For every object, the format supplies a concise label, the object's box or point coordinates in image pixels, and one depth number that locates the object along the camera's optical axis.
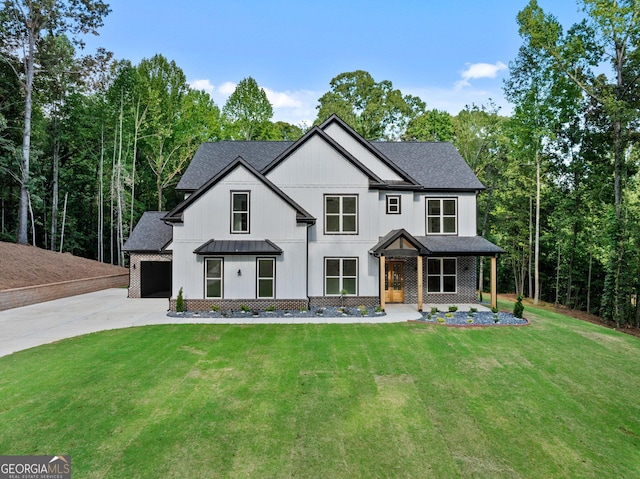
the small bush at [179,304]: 14.26
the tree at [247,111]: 34.62
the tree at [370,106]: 33.50
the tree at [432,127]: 31.77
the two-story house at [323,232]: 14.78
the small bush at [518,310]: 13.78
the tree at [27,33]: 23.52
